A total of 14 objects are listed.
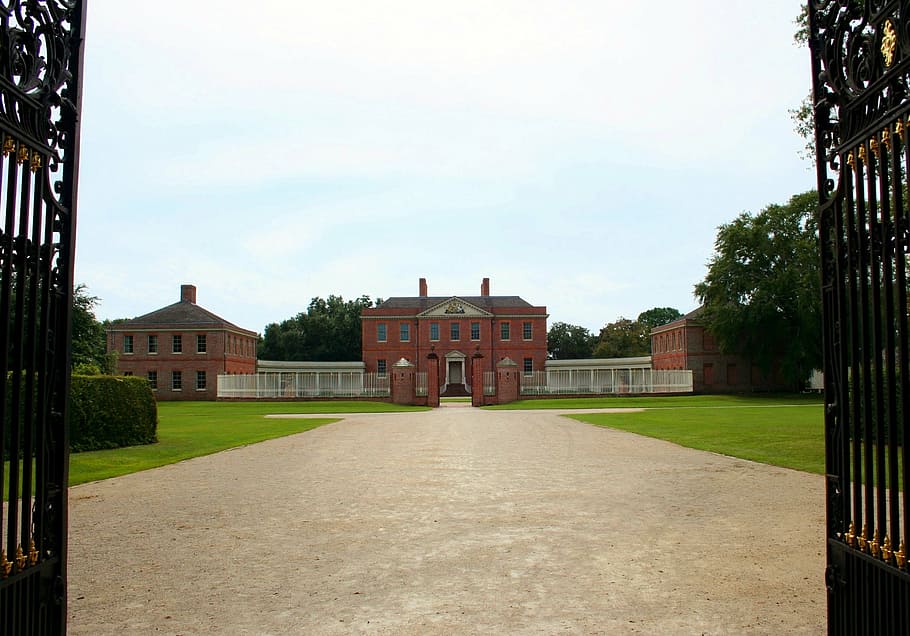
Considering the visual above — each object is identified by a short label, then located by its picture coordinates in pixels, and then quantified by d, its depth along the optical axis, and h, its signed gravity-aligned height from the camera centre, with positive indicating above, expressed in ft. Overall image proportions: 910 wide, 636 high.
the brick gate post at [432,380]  147.33 -5.27
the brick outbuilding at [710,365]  193.88 -3.76
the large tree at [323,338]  259.80 +5.21
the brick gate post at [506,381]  148.66 -5.67
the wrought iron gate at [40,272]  12.10 +1.37
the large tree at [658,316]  350.43 +15.47
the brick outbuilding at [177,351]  199.62 +0.78
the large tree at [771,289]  166.71 +13.17
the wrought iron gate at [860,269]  12.20 +1.38
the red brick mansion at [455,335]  221.25 +4.71
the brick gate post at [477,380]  146.61 -5.41
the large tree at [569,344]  293.43 +2.73
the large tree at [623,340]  279.49 +3.89
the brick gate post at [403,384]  150.61 -6.10
